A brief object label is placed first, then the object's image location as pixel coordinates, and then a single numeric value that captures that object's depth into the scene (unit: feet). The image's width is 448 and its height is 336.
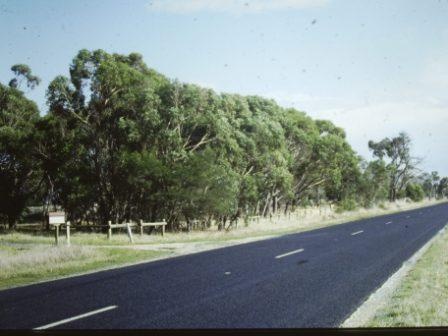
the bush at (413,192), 304.71
